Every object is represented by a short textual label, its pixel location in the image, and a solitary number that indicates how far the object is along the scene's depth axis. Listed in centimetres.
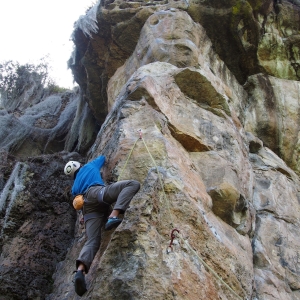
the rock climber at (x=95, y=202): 464
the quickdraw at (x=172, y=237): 445
